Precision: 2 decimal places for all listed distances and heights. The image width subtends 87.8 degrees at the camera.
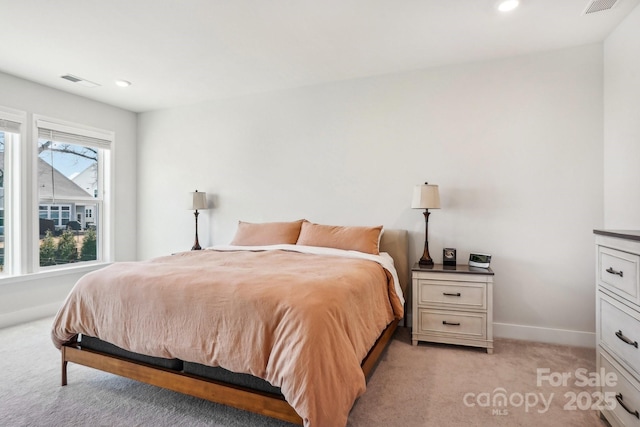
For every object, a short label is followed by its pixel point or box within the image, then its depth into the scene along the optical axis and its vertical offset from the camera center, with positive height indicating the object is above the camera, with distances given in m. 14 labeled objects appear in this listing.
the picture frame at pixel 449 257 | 3.00 -0.41
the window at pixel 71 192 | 3.72 +0.24
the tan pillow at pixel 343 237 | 2.98 -0.24
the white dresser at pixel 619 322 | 1.47 -0.54
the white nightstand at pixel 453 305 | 2.62 -0.76
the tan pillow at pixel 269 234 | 3.38 -0.23
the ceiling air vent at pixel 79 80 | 3.42 +1.40
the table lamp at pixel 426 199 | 2.92 +0.11
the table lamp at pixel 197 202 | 4.04 +0.12
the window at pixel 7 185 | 3.40 +0.28
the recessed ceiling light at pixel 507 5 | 2.20 +1.39
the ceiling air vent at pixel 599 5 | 2.19 +1.38
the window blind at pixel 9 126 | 3.29 +0.87
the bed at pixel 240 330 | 1.44 -0.61
